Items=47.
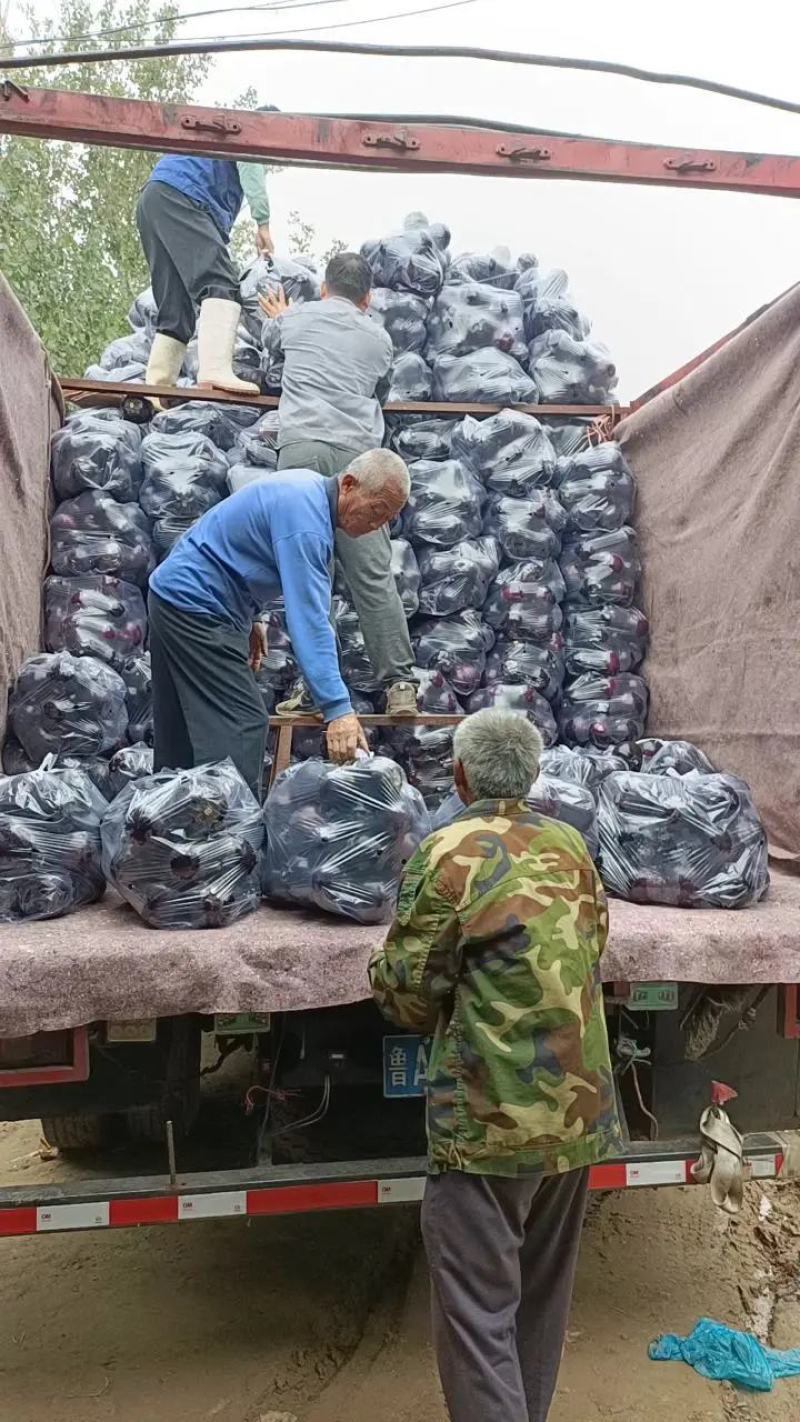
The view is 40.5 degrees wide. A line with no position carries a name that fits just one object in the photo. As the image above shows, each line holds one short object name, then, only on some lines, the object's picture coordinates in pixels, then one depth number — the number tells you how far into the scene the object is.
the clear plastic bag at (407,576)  4.51
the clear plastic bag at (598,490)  4.57
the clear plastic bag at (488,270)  5.52
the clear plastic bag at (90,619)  4.05
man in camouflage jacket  1.90
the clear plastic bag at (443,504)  4.58
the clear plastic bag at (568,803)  2.80
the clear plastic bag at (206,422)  4.53
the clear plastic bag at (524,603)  4.57
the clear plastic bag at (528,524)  4.62
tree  13.41
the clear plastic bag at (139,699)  4.11
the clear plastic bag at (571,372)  5.05
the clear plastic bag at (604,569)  4.54
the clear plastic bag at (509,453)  4.65
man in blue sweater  3.09
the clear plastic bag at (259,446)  4.52
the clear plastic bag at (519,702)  4.42
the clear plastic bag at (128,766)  3.47
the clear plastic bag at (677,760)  3.29
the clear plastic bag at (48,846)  2.53
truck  2.20
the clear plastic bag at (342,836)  2.51
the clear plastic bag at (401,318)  5.13
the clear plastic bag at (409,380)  4.98
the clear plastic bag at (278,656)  4.34
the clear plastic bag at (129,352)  5.74
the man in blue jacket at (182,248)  4.91
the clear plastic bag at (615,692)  4.41
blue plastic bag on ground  2.60
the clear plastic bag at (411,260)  5.22
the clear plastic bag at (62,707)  3.55
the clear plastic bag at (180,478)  4.34
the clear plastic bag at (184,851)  2.44
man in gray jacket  4.10
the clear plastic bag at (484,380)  4.92
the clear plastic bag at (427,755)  4.28
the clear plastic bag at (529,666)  4.52
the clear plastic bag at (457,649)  4.48
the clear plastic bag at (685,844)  2.76
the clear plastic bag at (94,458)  4.20
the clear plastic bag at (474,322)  5.11
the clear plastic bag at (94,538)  4.16
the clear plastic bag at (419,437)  4.75
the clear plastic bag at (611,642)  4.49
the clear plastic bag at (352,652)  4.32
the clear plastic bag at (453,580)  4.52
